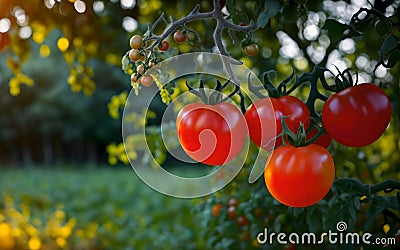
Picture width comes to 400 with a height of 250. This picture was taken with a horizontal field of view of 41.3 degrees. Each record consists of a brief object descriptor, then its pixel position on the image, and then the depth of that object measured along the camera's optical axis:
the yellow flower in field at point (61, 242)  2.62
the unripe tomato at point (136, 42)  0.71
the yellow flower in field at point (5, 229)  2.67
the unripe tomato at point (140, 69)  0.73
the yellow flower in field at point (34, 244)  2.57
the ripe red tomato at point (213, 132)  0.67
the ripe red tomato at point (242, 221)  1.30
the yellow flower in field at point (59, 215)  2.88
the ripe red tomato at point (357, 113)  0.65
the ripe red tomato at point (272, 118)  0.67
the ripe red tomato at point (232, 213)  1.25
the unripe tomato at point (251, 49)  0.77
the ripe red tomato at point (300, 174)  0.62
